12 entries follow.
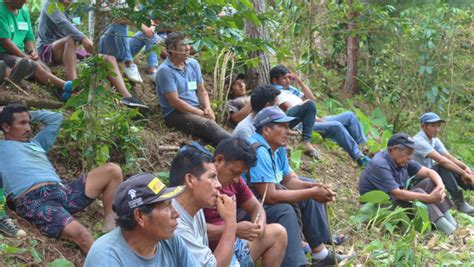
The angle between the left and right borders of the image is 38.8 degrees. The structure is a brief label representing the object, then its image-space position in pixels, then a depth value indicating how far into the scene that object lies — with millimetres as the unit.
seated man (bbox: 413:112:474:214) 7527
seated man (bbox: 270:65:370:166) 7992
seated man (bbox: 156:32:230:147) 6707
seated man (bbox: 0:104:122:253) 4418
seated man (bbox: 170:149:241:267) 3725
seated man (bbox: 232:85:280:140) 5961
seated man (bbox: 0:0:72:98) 6363
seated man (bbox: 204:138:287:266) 4271
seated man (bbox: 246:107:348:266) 4797
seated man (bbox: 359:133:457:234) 6414
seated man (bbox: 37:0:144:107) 6715
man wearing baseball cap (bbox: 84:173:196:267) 3004
